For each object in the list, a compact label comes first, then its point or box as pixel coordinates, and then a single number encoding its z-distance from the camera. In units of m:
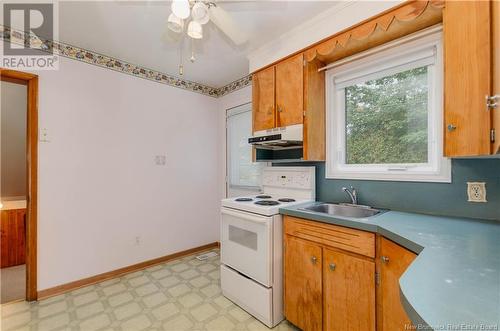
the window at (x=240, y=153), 3.19
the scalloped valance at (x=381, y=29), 1.45
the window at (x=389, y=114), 1.65
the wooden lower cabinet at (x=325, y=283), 1.38
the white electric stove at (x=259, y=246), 1.81
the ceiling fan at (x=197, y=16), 1.25
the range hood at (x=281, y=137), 2.11
